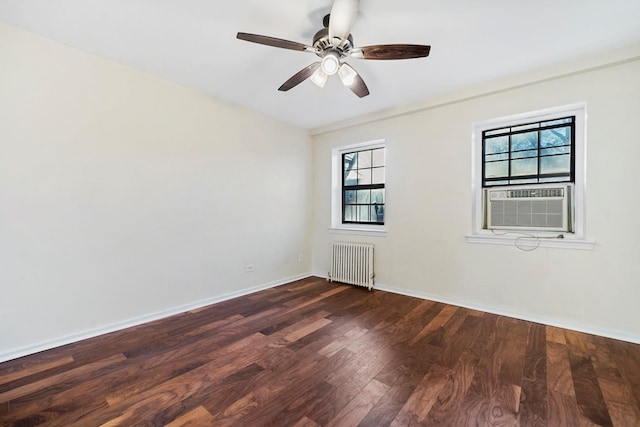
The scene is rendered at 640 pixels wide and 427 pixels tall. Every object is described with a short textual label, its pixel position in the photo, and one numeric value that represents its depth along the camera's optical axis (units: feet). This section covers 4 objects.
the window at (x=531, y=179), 8.53
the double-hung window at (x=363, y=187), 13.52
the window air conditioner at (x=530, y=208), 8.63
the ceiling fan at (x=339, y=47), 5.48
